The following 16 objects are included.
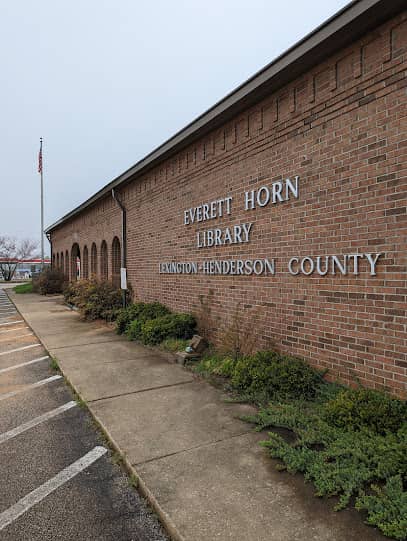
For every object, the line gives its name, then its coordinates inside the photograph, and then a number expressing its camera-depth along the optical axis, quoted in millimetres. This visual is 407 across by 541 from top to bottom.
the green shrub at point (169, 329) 7426
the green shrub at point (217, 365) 5410
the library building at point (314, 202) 3959
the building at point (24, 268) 71531
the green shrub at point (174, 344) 6938
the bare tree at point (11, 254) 55519
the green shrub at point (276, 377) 4438
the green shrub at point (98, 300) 11141
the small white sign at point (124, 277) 10828
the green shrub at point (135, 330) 8282
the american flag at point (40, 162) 25844
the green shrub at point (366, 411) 3334
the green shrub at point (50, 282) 22609
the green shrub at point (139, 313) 8695
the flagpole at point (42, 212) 28003
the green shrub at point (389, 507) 2209
